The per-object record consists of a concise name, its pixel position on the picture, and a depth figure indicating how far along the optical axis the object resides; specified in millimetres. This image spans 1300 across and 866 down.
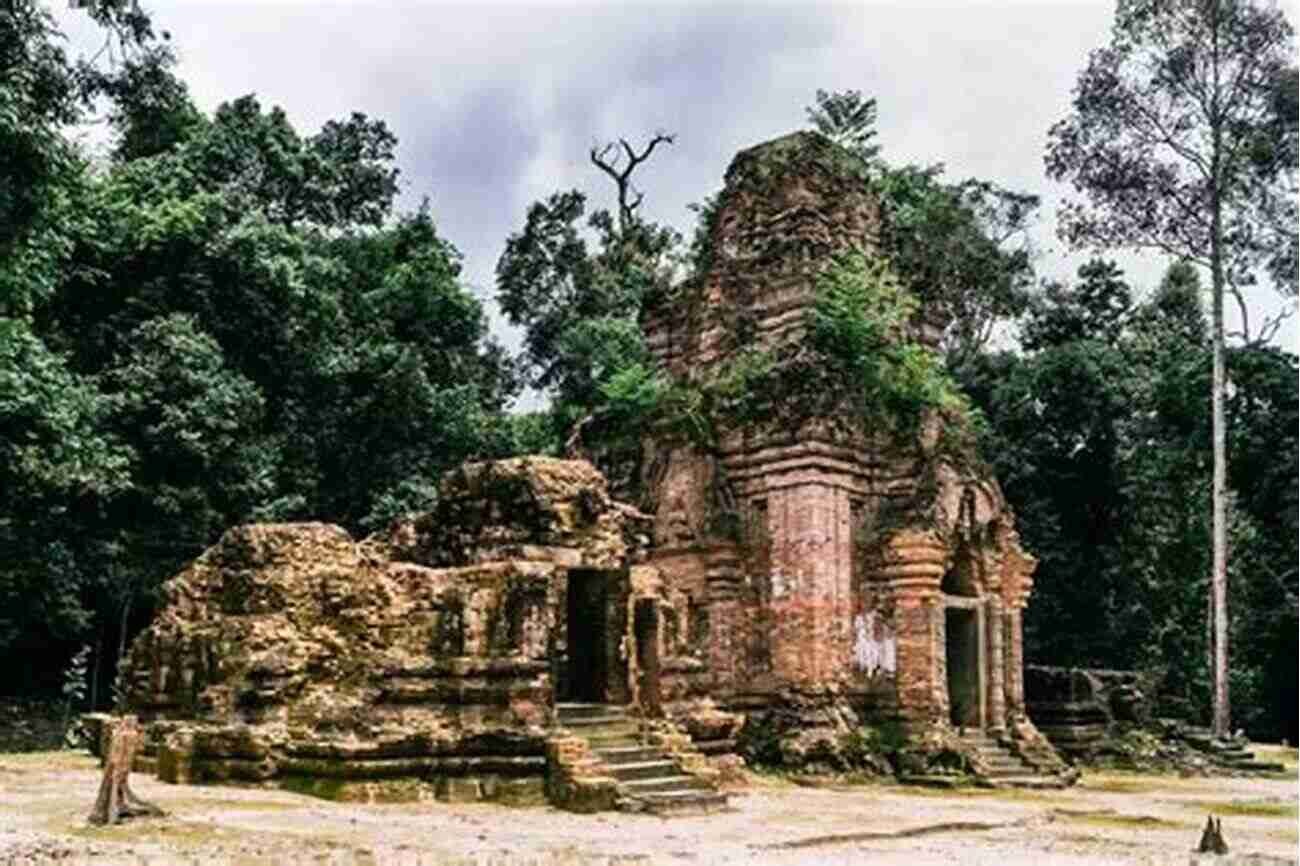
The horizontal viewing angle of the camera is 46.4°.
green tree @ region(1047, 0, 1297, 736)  26781
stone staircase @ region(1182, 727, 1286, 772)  24625
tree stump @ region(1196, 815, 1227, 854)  11539
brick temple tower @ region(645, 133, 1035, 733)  20344
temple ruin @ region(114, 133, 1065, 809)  14414
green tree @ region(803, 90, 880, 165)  36250
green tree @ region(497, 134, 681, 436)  36312
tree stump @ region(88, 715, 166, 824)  11266
